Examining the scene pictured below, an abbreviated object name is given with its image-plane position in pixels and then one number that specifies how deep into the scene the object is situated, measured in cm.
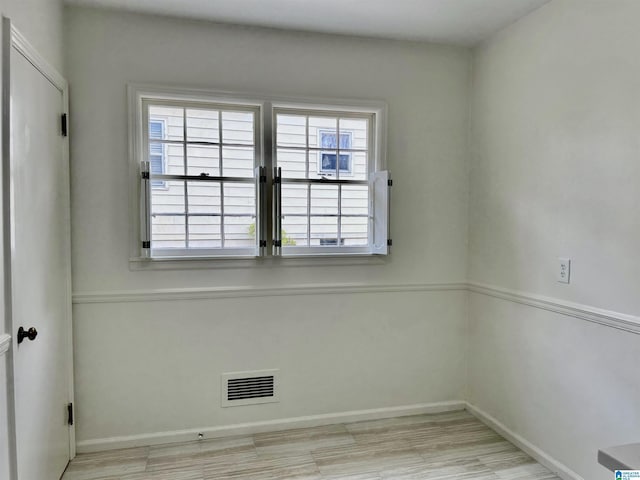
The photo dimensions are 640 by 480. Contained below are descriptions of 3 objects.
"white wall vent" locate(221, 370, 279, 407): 272
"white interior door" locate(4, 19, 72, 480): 175
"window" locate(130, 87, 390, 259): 262
